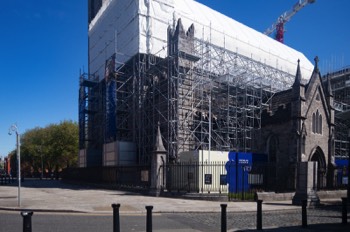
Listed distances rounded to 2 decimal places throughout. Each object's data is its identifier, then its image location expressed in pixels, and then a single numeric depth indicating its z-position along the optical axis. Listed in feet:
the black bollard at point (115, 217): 26.57
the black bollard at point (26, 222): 20.51
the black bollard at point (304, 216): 36.00
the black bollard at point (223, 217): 30.62
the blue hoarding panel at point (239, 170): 76.33
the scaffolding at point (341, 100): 139.23
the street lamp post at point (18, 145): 52.59
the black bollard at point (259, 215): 34.42
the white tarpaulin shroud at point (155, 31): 119.75
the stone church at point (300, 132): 100.41
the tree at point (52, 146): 202.49
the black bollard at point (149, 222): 28.45
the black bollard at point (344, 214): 38.57
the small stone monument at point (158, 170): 74.84
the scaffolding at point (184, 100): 102.99
